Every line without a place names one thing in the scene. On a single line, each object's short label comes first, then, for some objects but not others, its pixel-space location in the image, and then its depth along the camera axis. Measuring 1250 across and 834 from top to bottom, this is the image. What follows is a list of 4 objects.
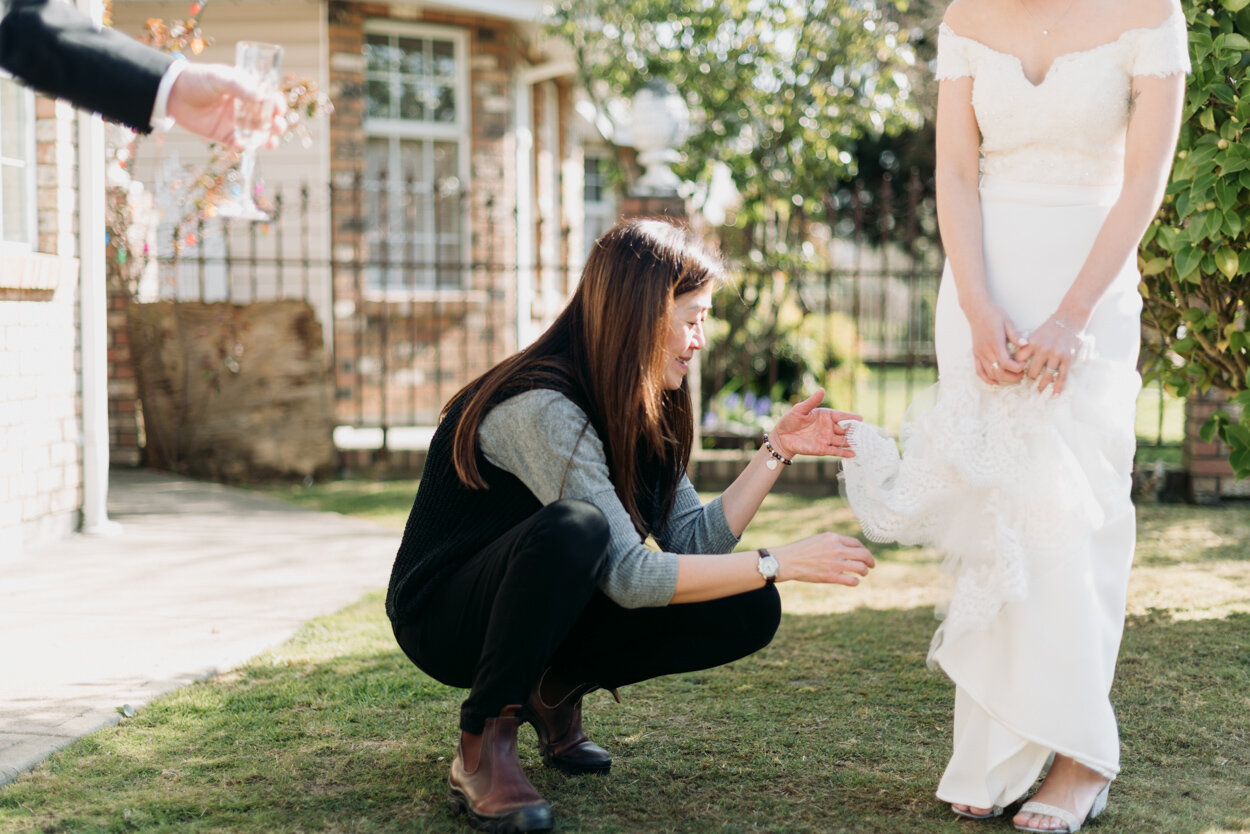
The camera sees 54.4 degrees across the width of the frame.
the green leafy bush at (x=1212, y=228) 3.09
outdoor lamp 7.81
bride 2.23
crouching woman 2.25
